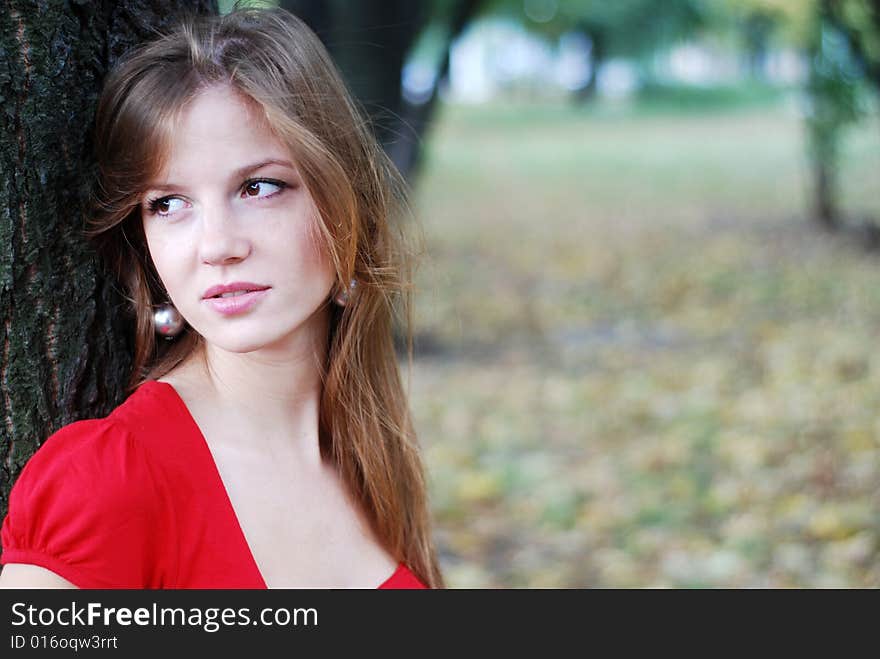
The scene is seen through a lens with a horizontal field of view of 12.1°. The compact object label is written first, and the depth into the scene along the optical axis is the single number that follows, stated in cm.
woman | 234
